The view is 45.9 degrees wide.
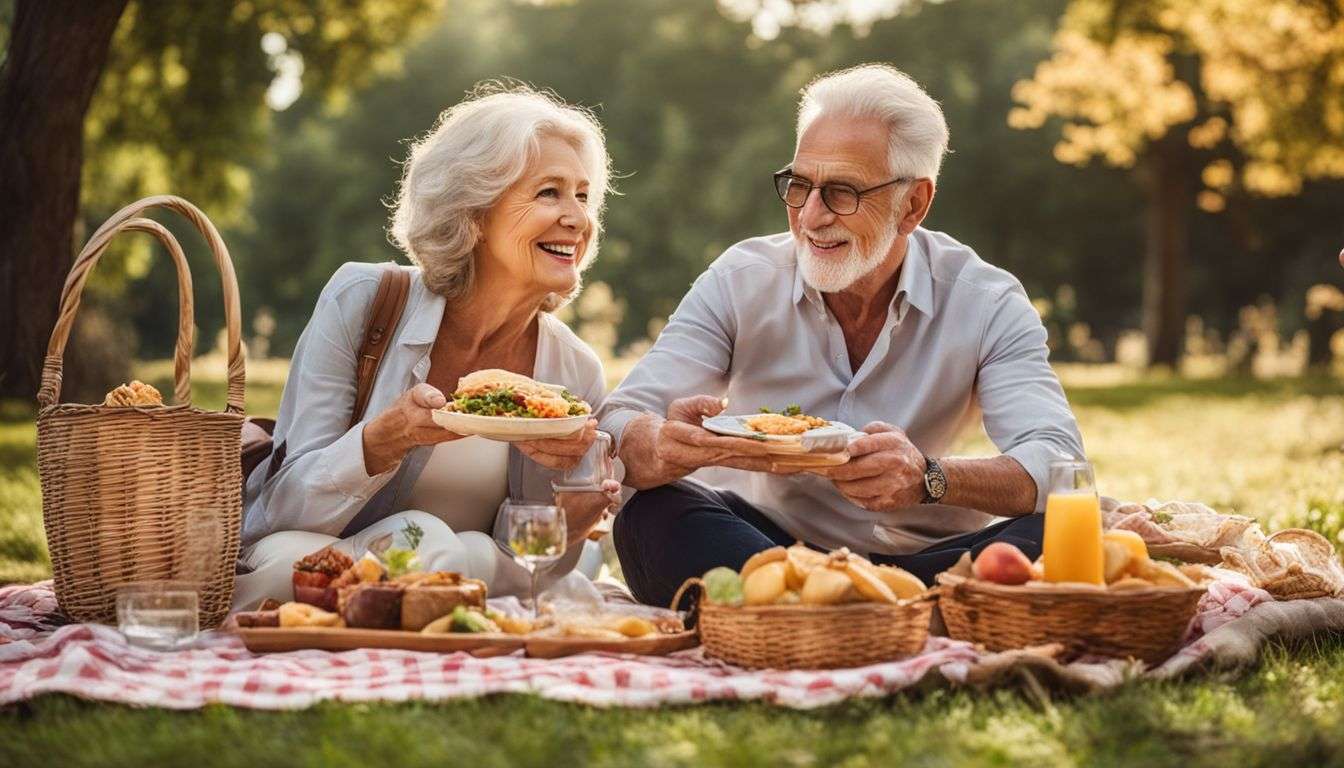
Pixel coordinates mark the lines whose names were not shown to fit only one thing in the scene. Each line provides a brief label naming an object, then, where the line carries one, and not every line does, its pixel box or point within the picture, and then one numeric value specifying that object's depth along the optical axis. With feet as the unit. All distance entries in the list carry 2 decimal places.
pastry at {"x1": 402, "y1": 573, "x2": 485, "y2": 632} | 14.62
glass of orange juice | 14.08
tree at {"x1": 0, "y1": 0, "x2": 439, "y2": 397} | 57.82
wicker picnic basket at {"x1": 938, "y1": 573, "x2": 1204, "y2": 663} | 13.98
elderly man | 17.15
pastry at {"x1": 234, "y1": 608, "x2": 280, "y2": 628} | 14.75
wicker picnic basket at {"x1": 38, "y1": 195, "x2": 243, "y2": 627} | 15.80
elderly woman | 17.13
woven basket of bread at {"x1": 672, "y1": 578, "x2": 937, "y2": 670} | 13.57
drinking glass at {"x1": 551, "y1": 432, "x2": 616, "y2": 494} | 16.50
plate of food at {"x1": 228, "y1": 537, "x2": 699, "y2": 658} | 14.30
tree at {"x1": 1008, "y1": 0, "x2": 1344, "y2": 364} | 61.46
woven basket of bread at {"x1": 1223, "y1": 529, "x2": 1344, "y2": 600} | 16.96
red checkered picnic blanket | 12.78
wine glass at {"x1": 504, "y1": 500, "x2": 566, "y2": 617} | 14.10
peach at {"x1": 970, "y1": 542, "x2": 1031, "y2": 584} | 14.28
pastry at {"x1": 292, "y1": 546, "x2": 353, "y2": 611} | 15.26
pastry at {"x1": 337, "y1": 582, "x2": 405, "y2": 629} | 14.61
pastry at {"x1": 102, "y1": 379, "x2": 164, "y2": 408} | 16.15
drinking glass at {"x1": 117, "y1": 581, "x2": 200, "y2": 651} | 14.30
